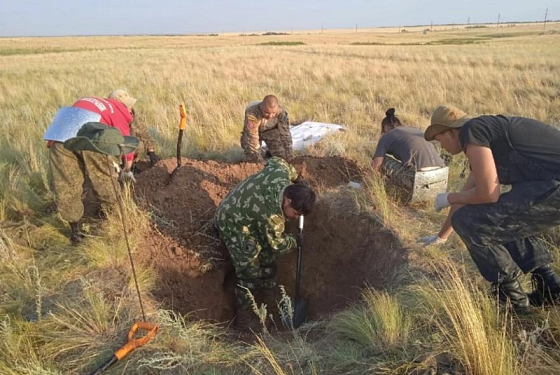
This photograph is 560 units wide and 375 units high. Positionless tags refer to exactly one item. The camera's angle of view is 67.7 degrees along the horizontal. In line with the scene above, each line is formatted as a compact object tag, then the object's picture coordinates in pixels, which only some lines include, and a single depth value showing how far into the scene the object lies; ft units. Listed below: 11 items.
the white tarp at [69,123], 11.48
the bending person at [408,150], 13.78
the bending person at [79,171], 11.92
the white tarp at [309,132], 21.65
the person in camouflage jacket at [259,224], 10.42
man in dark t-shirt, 7.25
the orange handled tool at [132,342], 7.05
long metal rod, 7.92
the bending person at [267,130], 17.62
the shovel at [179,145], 13.84
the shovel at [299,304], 11.13
